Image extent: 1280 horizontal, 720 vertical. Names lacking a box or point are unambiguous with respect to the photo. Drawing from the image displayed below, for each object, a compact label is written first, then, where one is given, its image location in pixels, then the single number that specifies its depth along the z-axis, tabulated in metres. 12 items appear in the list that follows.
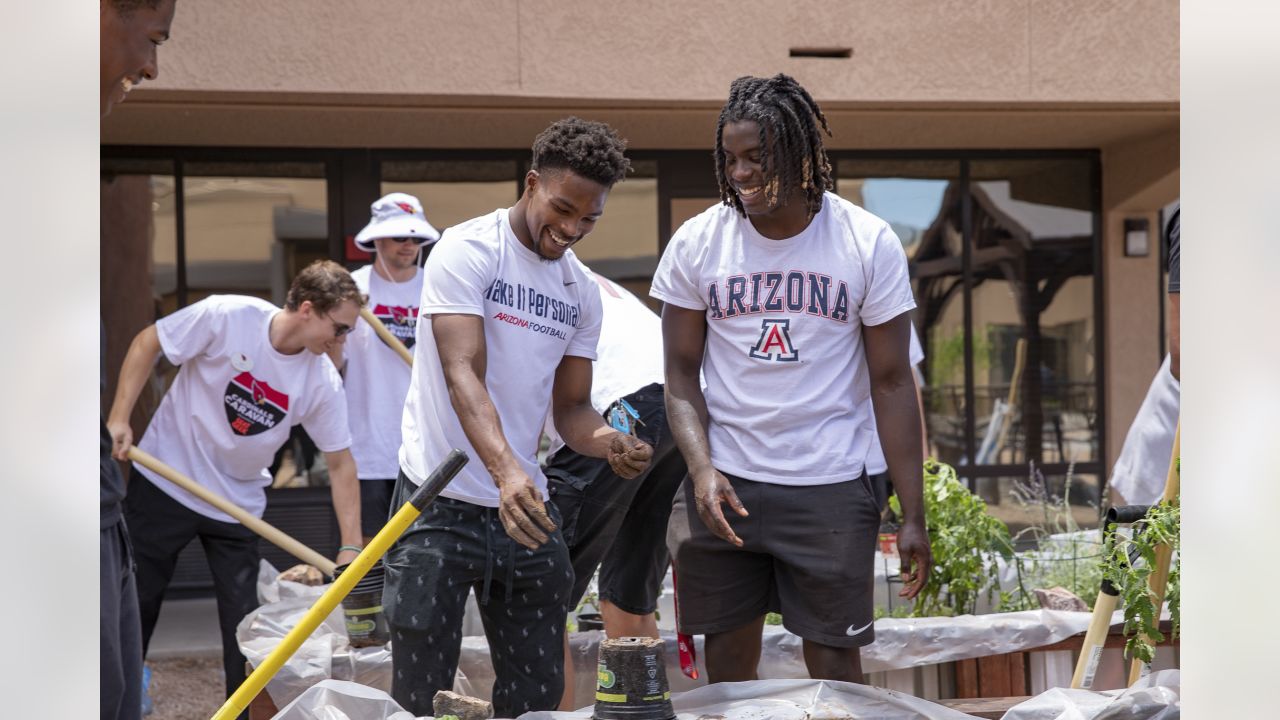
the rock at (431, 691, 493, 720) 2.60
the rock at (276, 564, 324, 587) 4.85
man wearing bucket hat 5.50
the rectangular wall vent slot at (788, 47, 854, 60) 7.32
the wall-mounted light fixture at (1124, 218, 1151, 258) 8.46
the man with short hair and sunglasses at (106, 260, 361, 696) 4.52
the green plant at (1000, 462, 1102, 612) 4.56
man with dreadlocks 3.01
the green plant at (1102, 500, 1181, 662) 2.77
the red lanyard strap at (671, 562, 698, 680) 3.39
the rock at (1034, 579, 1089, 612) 4.24
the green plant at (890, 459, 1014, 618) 4.41
